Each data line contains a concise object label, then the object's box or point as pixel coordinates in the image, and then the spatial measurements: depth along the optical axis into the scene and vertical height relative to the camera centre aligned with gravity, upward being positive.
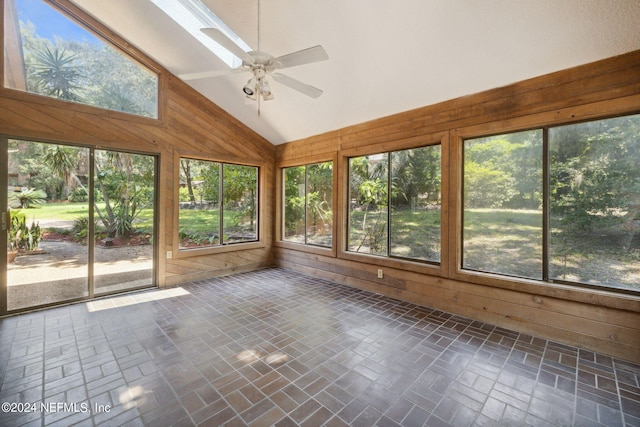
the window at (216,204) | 5.20 +0.16
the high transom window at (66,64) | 3.61 +2.12
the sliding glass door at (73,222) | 3.66 -0.18
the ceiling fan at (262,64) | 2.26 +1.33
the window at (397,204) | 4.05 +0.15
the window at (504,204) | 3.24 +0.12
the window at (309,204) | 5.55 +0.18
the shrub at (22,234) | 3.64 -0.32
